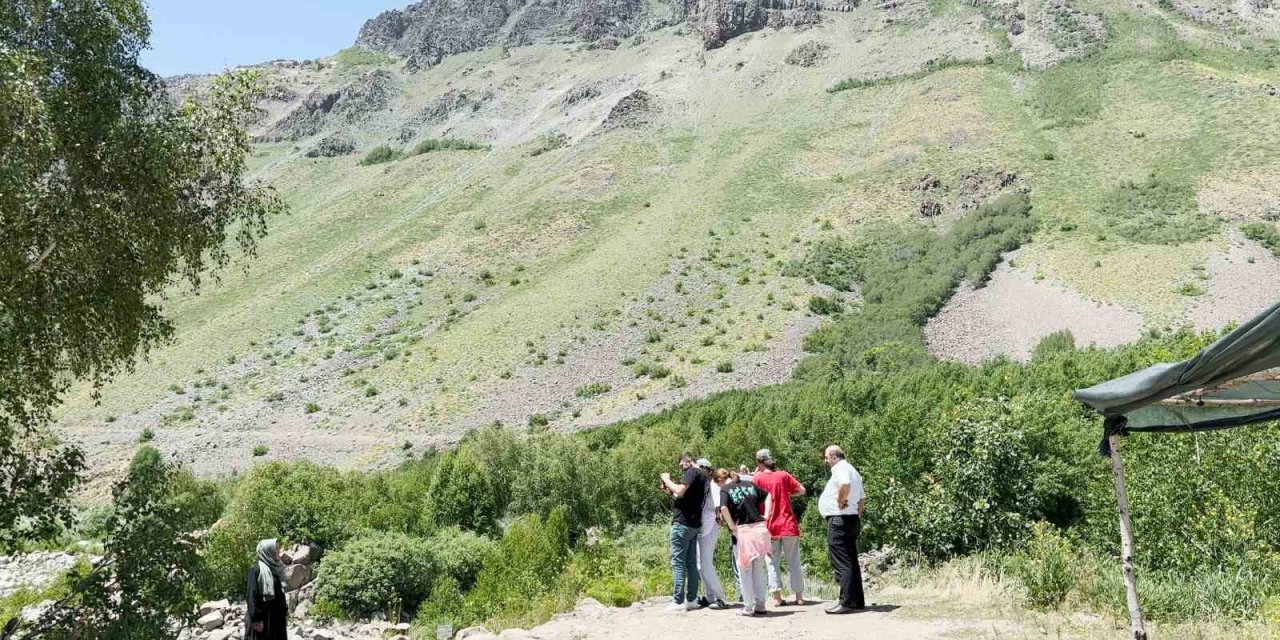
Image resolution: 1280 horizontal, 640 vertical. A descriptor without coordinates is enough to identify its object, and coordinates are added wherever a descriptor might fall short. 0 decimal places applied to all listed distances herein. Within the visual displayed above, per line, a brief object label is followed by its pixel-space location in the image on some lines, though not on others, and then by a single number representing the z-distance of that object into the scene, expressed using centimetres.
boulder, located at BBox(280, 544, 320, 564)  2175
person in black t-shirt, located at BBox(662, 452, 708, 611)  978
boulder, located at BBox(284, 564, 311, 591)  2103
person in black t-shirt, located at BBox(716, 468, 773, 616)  933
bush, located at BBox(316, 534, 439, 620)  1856
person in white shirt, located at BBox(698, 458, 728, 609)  1000
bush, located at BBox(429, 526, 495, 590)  2100
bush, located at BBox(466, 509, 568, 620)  1605
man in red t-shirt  950
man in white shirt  880
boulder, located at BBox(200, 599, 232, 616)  1542
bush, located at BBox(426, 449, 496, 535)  2569
